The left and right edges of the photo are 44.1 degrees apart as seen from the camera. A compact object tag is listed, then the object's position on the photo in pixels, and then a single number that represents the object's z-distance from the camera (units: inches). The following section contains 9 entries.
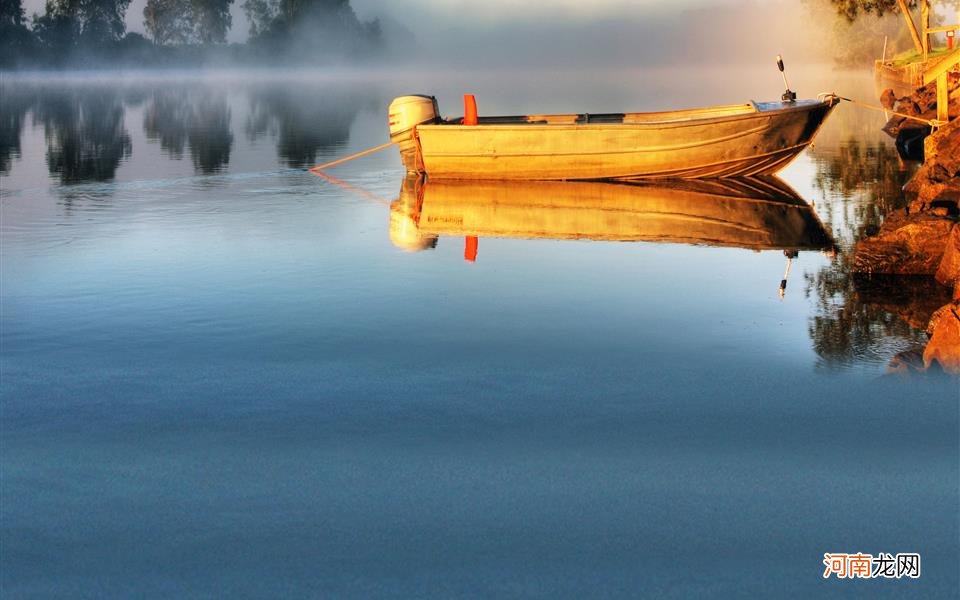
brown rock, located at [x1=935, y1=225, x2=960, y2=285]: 498.6
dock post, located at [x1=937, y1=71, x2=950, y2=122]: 1058.1
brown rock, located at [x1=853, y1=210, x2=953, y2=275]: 536.7
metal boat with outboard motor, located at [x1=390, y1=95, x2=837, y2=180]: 924.0
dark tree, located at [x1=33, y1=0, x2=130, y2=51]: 6387.8
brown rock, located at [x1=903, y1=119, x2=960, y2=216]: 634.2
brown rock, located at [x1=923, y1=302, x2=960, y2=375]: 389.4
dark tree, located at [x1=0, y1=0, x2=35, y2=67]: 5802.2
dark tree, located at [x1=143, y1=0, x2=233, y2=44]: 7603.4
